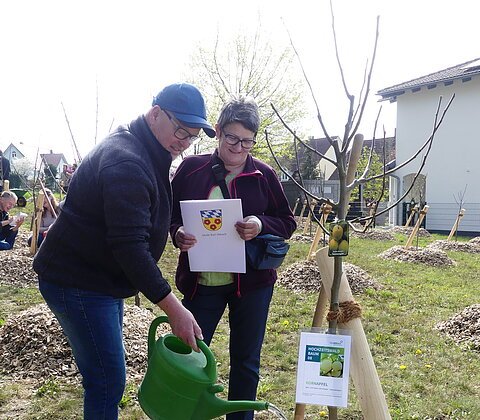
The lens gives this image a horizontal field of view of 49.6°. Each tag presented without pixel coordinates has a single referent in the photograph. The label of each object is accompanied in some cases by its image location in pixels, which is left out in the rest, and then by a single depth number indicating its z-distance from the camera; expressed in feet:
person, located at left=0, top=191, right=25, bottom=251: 23.36
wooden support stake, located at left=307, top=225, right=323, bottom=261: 28.40
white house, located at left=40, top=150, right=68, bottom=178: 196.77
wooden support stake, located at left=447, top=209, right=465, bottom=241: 44.89
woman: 8.19
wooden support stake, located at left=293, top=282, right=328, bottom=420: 7.53
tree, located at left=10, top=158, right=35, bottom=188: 87.41
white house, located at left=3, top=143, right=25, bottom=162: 197.24
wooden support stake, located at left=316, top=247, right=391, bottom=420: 7.06
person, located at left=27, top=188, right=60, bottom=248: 26.05
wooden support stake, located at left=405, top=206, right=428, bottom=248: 37.88
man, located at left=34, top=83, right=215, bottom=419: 5.82
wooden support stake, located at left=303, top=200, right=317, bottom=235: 51.78
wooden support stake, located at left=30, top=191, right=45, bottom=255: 25.47
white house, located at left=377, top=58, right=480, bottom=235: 73.10
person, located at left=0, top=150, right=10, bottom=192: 31.70
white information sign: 6.80
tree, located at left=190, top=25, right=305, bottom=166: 65.92
